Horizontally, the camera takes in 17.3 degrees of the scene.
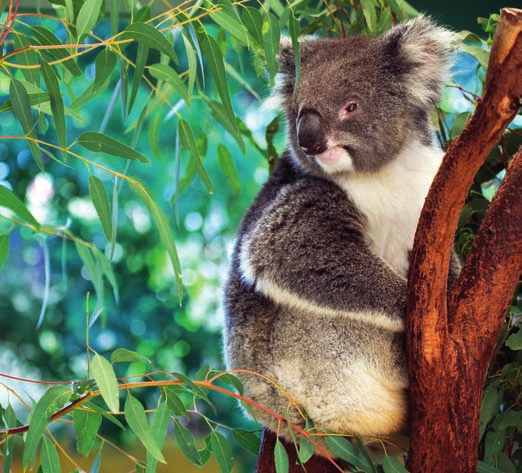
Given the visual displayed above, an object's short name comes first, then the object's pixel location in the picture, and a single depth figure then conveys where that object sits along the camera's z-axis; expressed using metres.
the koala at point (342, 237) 1.95
